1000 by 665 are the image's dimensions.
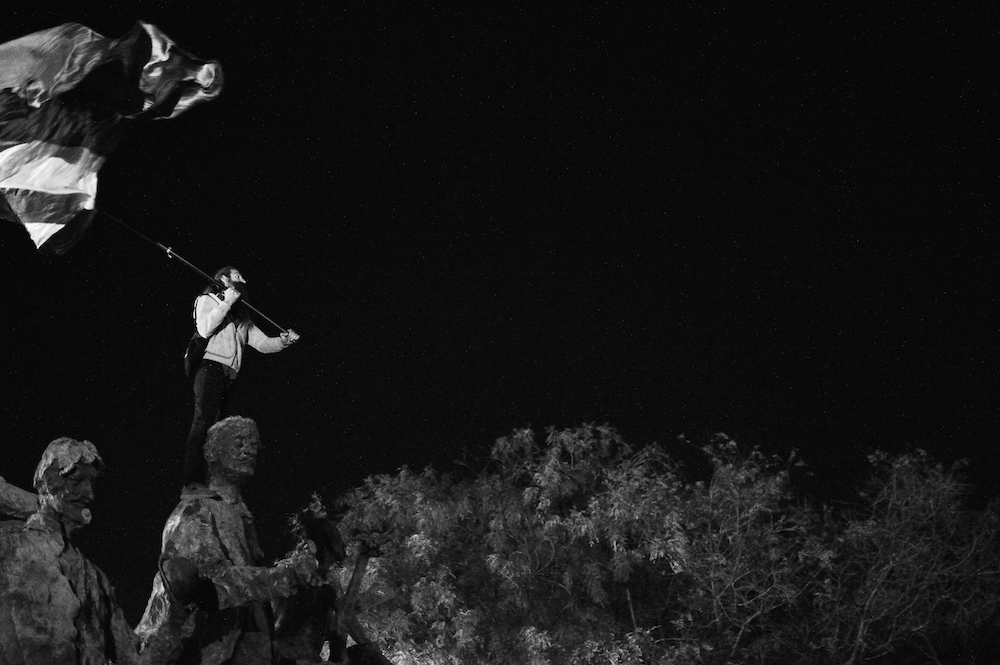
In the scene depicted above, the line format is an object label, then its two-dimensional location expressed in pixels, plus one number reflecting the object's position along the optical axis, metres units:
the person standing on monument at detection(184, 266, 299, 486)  7.19
